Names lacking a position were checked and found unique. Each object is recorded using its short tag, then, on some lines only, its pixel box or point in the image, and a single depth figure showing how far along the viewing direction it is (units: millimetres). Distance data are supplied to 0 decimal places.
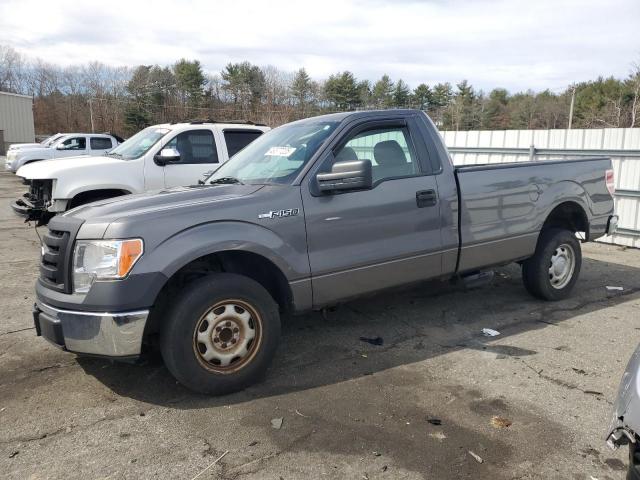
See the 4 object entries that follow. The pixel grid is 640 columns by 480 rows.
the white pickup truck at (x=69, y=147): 20000
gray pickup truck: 3305
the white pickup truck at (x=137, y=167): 7355
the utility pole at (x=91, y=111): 50562
